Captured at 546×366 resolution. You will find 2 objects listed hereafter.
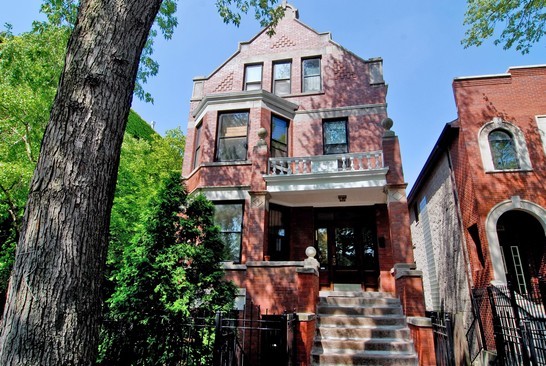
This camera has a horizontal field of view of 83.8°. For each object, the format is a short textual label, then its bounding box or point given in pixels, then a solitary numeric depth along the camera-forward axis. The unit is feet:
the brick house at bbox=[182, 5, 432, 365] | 27.71
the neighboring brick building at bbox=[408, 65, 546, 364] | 29.89
